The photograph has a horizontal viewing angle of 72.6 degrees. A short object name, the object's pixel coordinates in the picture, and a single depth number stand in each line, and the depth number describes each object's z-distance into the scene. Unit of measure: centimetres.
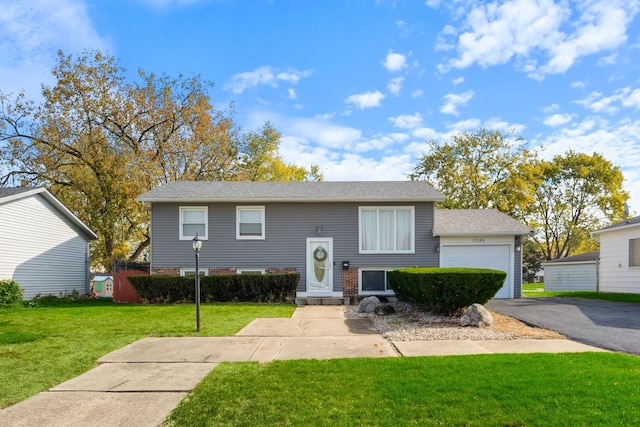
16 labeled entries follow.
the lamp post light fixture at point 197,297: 849
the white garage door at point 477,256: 1551
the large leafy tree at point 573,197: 3441
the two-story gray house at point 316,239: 1542
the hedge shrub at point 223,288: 1402
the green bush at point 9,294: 1336
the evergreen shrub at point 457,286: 938
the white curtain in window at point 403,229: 1548
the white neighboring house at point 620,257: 1545
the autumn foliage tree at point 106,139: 2278
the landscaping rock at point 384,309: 1078
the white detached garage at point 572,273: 2411
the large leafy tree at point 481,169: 3141
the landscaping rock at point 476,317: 858
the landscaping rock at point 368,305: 1124
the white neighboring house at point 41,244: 1471
